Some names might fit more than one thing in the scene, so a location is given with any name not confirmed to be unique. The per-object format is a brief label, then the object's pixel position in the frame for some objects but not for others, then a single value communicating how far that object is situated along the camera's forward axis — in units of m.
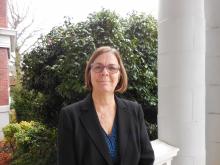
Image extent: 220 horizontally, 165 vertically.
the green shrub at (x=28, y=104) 5.11
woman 1.52
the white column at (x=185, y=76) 2.27
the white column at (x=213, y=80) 1.85
